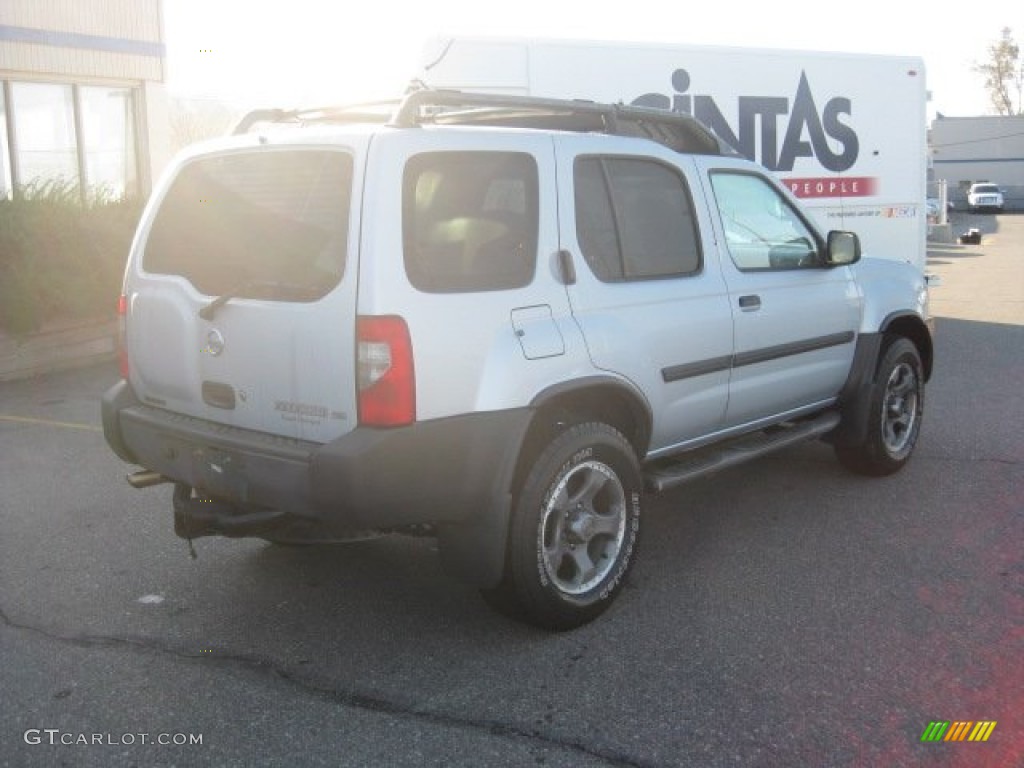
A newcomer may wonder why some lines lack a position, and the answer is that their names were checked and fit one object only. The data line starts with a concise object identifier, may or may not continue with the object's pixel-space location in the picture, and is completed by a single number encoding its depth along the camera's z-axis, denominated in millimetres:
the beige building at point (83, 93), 15094
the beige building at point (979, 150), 75000
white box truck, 10336
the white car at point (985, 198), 57625
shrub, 10164
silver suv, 3705
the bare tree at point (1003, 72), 93938
